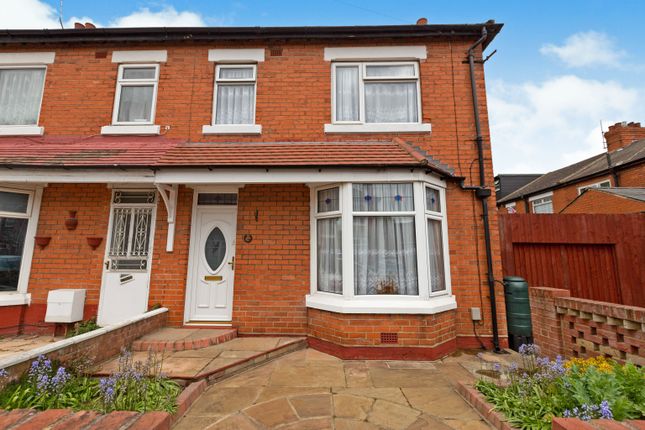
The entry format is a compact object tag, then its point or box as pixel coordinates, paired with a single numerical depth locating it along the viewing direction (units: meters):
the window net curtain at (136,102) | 6.33
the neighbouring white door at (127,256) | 5.51
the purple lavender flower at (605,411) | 2.25
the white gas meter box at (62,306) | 5.18
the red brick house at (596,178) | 11.98
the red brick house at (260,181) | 4.98
